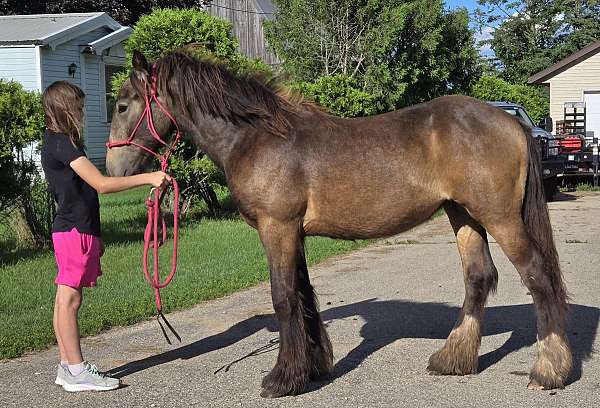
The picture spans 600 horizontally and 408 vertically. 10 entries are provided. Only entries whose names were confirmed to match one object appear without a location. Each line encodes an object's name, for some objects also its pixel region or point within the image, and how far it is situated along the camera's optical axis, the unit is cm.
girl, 545
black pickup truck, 1853
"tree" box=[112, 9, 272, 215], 1367
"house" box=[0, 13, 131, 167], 2264
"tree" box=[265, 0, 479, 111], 1939
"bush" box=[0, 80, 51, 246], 1049
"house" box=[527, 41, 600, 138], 3111
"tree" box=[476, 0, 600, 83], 4534
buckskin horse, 541
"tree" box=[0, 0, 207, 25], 3569
